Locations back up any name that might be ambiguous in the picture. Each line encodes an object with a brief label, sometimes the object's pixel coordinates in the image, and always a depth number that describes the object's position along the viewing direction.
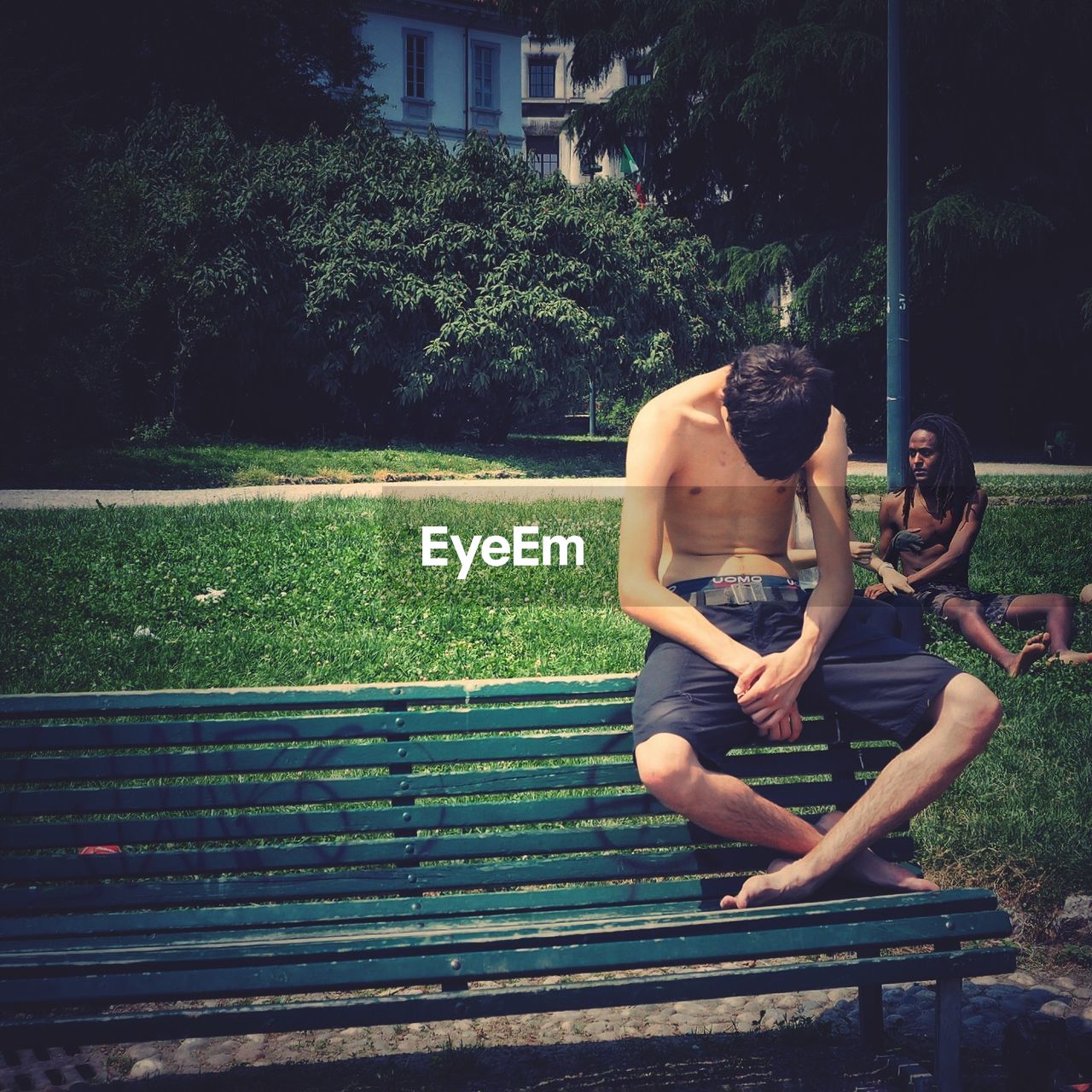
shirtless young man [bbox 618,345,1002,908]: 2.94
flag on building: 27.84
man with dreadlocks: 6.55
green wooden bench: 2.62
